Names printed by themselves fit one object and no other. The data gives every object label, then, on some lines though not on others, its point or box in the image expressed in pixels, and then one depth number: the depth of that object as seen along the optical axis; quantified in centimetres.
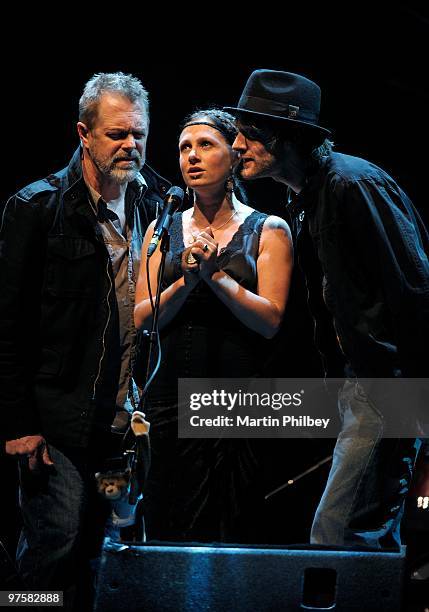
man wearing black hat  462
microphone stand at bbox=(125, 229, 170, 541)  438
